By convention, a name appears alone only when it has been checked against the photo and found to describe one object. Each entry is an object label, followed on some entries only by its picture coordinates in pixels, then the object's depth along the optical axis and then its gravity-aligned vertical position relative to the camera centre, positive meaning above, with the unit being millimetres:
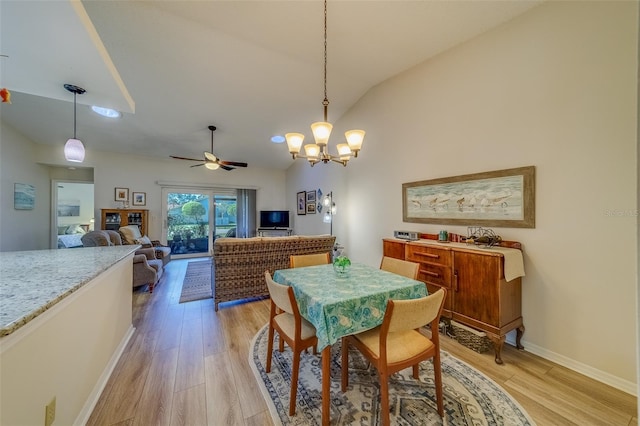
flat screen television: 6898 -182
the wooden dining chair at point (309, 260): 2338 -489
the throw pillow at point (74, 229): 5727 -420
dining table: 1351 -558
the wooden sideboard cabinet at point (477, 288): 2023 -719
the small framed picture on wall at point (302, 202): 6230 +307
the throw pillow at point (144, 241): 4684 -589
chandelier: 2047 +669
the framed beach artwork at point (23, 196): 4164 +308
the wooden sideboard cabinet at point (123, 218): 5094 -128
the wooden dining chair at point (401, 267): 2011 -503
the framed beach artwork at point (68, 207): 5598 +120
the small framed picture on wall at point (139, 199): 5650 +337
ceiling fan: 4016 +920
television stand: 6809 -572
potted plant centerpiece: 1899 -440
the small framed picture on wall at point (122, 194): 5457 +441
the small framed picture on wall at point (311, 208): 5824 +127
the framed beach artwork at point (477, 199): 2197 +160
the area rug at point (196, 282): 3584 -1281
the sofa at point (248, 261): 3146 -691
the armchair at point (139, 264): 3662 -854
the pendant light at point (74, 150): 2229 +605
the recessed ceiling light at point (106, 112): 3742 +1633
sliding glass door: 6188 -120
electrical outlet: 1068 -949
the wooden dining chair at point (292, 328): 1473 -829
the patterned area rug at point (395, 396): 1453 -1291
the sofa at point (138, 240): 4547 -551
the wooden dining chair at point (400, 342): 1245 -833
